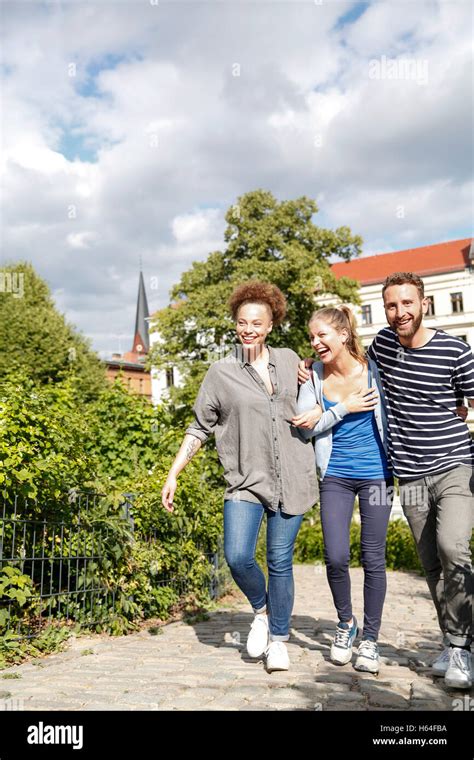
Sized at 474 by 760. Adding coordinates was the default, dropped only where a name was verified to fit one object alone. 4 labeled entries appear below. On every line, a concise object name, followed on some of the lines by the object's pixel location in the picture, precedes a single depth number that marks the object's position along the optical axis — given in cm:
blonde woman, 431
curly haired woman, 429
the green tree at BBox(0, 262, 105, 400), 2808
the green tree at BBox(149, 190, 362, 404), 2781
